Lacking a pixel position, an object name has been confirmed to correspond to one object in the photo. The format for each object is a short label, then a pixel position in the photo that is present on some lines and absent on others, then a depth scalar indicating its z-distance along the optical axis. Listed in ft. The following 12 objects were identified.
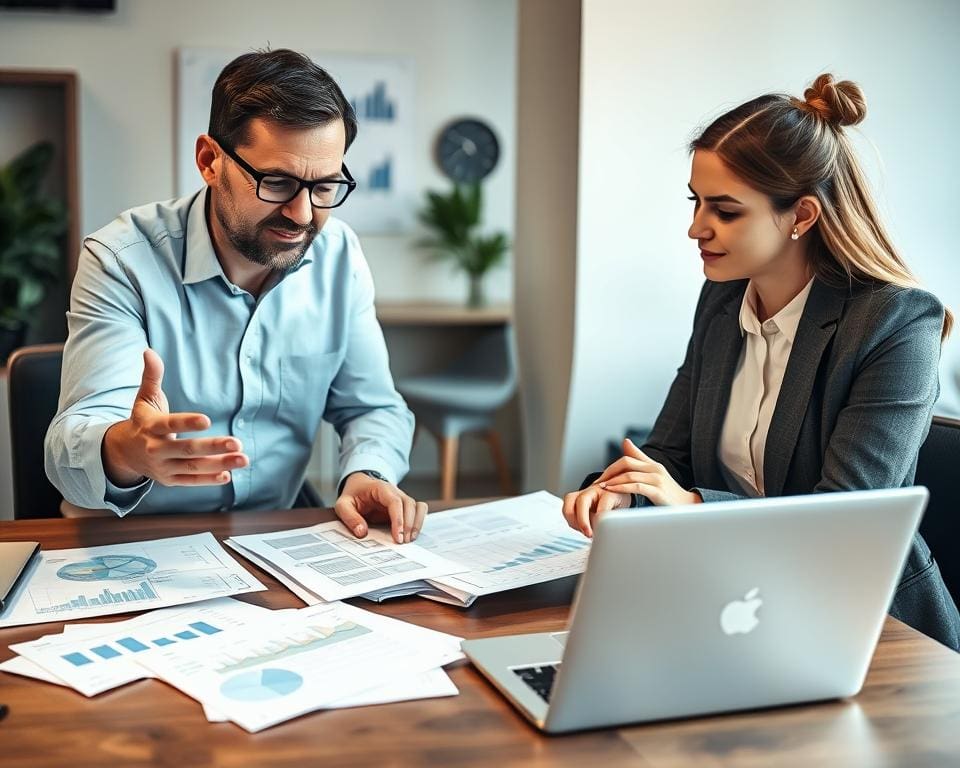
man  5.24
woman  4.81
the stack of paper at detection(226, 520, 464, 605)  4.20
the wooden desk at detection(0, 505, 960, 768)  2.91
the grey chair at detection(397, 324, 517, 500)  14.40
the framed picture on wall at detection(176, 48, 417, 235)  15.97
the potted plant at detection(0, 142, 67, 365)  14.51
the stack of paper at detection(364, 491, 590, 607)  4.24
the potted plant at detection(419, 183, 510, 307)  16.33
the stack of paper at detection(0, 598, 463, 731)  3.24
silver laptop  2.87
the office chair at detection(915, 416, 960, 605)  5.23
